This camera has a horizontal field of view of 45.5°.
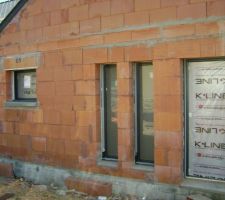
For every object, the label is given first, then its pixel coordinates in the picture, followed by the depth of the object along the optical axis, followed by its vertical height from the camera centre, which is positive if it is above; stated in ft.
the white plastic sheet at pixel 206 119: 14.02 -1.54
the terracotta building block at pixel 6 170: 20.40 -5.94
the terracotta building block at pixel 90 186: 16.38 -5.96
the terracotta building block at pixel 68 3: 17.42 +5.83
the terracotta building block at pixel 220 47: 13.42 +2.16
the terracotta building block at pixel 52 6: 18.15 +5.93
